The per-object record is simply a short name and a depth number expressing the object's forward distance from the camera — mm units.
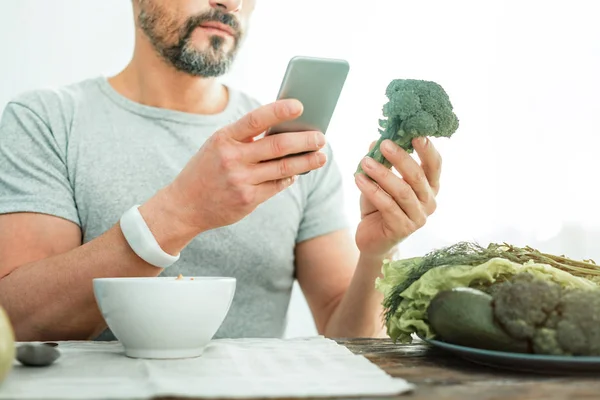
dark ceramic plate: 880
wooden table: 809
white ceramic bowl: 988
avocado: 940
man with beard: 1323
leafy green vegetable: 1093
